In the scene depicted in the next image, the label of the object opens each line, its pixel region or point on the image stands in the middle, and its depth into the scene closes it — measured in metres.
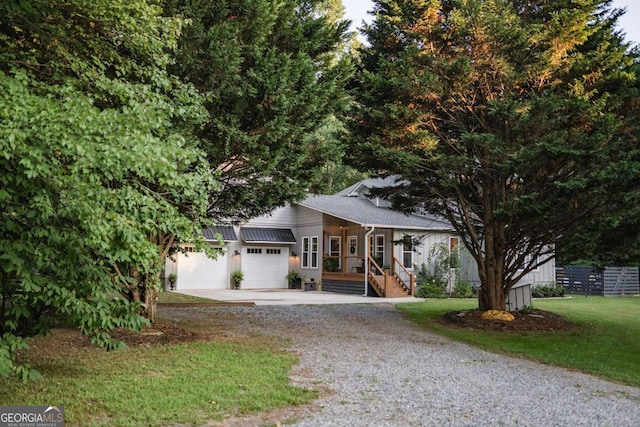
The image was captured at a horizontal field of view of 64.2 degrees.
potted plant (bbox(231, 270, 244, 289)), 21.53
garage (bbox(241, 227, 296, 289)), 22.06
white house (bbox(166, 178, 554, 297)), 20.08
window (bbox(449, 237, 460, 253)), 21.60
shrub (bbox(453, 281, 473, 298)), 19.72
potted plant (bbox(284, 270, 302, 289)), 22.83
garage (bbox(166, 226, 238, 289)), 20.77
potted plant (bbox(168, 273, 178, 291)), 20.25
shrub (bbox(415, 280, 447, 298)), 19.38
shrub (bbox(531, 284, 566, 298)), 21.14
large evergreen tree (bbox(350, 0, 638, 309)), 9.16
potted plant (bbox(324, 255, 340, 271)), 21.70
